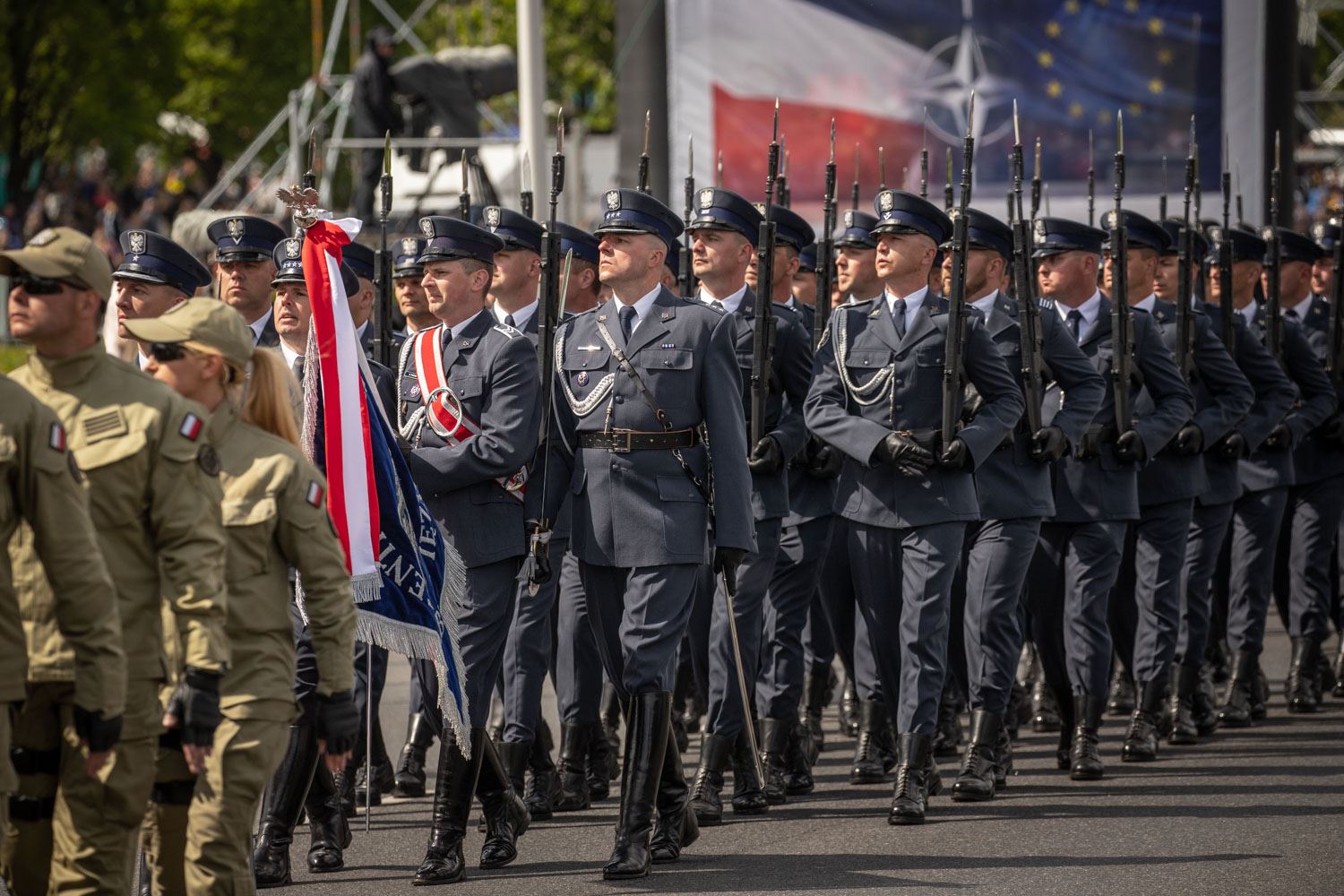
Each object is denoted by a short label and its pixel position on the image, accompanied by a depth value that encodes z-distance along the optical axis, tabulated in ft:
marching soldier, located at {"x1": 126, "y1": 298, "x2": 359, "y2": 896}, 34.94
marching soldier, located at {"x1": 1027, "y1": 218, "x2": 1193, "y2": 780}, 60.80
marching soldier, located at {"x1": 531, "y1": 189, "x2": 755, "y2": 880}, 47.96
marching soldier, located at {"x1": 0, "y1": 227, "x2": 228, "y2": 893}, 34.12
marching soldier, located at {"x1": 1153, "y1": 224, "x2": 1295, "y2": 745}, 65.72
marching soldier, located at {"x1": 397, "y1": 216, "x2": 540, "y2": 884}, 48.70
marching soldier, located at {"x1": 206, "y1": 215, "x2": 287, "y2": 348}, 54.65
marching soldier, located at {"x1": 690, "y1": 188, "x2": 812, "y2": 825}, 54.44
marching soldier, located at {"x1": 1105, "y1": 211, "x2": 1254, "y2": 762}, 63.51
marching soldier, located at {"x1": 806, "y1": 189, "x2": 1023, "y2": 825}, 54.19
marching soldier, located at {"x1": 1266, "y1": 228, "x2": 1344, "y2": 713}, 71.67
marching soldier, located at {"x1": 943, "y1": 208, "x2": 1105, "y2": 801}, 56.85
